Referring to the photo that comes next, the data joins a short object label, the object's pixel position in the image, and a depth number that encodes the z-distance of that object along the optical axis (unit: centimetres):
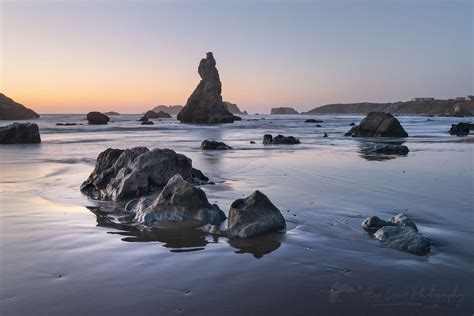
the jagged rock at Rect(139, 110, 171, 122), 15388
